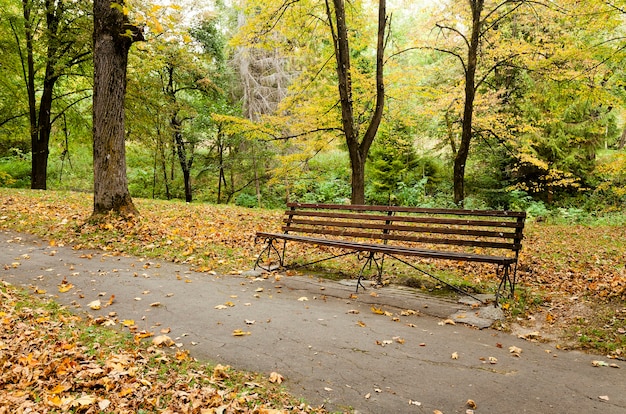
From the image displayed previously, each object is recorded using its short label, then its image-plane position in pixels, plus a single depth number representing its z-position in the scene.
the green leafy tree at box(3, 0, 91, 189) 13.83
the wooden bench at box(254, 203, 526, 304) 5.46
